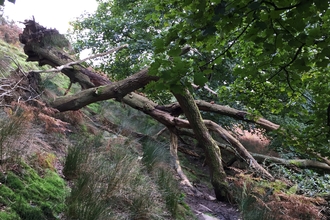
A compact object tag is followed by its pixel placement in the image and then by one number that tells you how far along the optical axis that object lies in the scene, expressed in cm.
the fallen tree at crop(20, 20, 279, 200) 511
